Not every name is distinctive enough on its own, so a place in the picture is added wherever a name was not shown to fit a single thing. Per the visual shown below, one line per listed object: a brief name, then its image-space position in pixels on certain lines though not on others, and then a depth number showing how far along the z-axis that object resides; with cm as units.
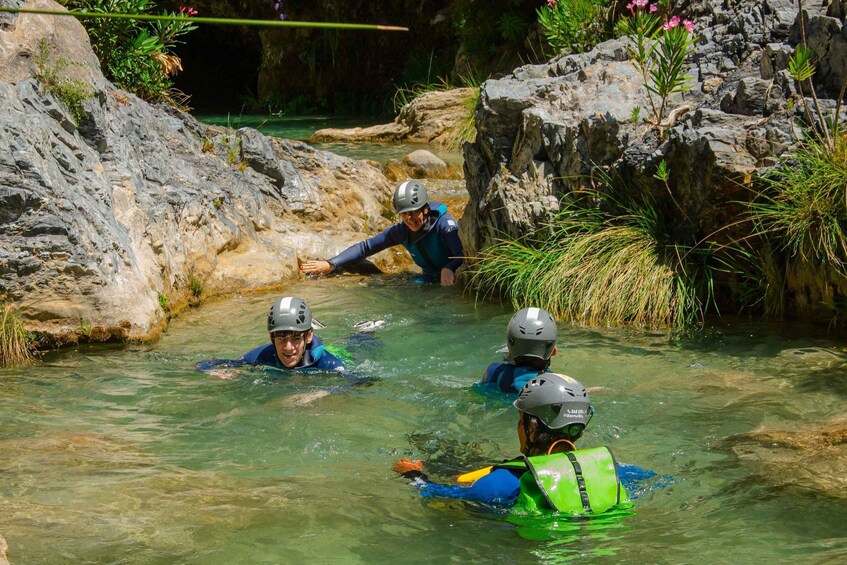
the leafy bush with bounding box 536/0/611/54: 1259
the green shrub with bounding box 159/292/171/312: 873
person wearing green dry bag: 428
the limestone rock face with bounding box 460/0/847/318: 827
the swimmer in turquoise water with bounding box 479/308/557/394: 610
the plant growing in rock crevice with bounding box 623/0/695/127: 838
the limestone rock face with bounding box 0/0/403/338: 771
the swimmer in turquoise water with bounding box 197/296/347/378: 695
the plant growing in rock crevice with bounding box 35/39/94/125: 877
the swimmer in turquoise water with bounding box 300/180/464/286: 982
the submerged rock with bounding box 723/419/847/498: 490
